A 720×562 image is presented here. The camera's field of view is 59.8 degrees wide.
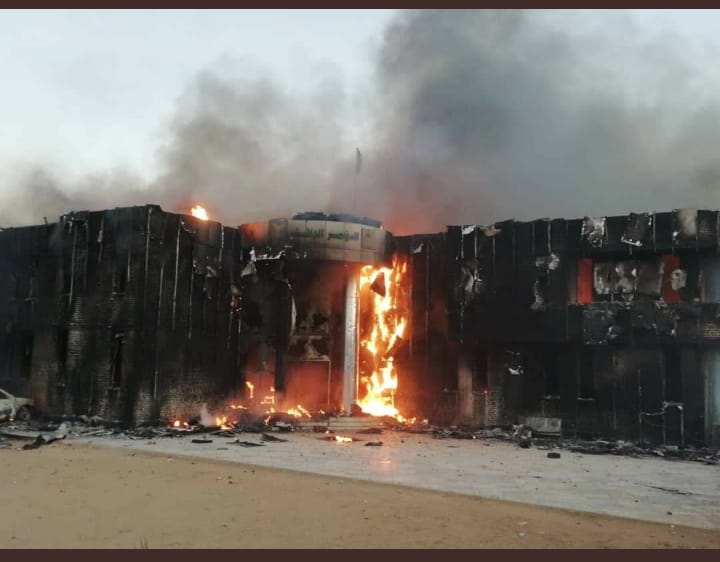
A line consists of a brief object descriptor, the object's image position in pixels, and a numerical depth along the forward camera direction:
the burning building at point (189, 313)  21.48
